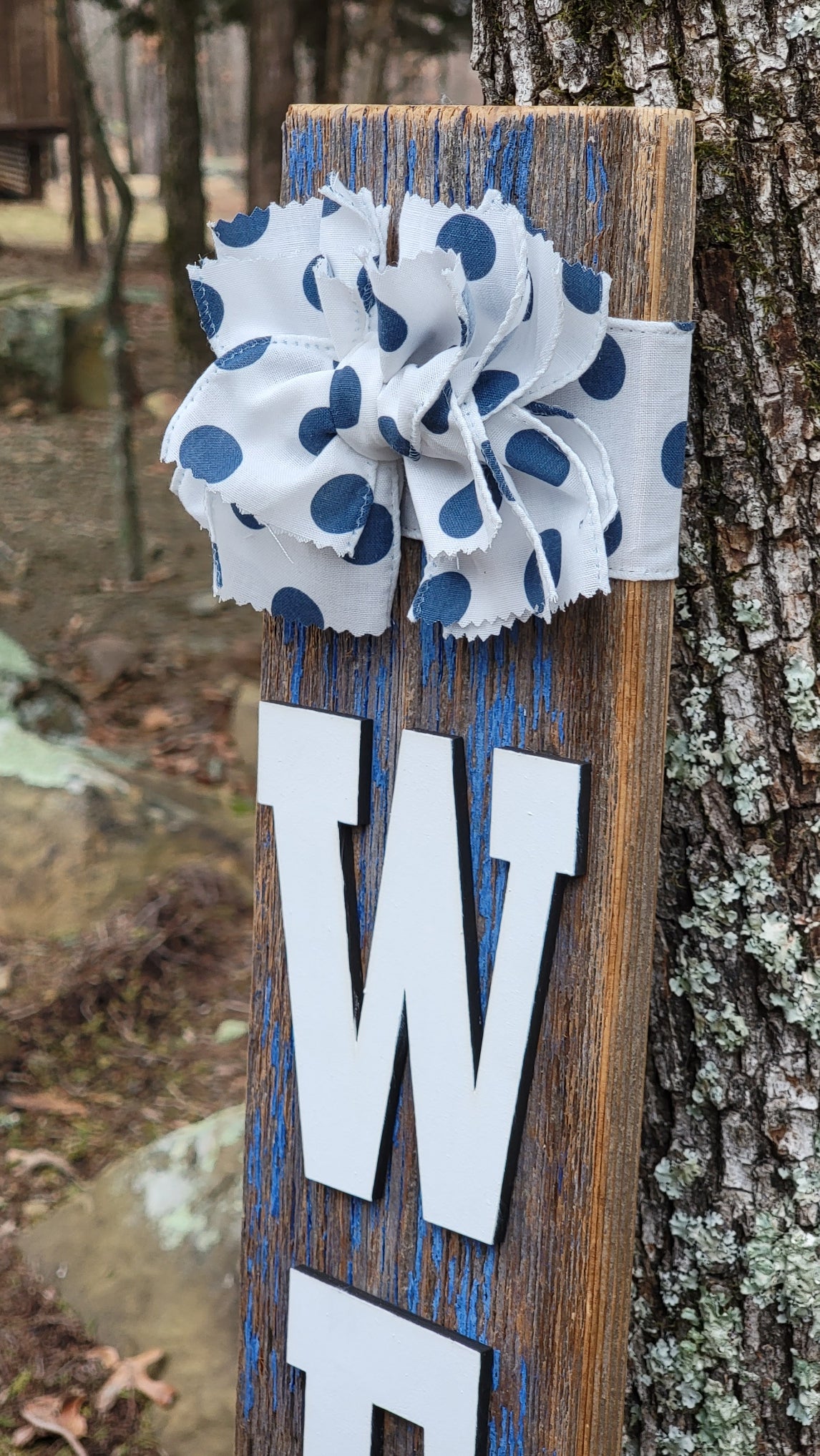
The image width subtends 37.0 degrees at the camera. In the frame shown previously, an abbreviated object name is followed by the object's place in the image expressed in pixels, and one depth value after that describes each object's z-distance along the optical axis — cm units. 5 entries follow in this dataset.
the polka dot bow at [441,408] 106
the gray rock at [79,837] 337
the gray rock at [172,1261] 198
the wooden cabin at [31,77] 884
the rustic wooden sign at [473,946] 112
